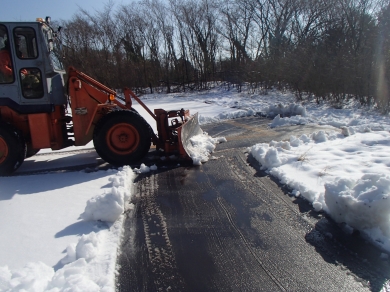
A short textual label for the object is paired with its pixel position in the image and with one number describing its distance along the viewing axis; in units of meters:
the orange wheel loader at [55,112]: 5.41
